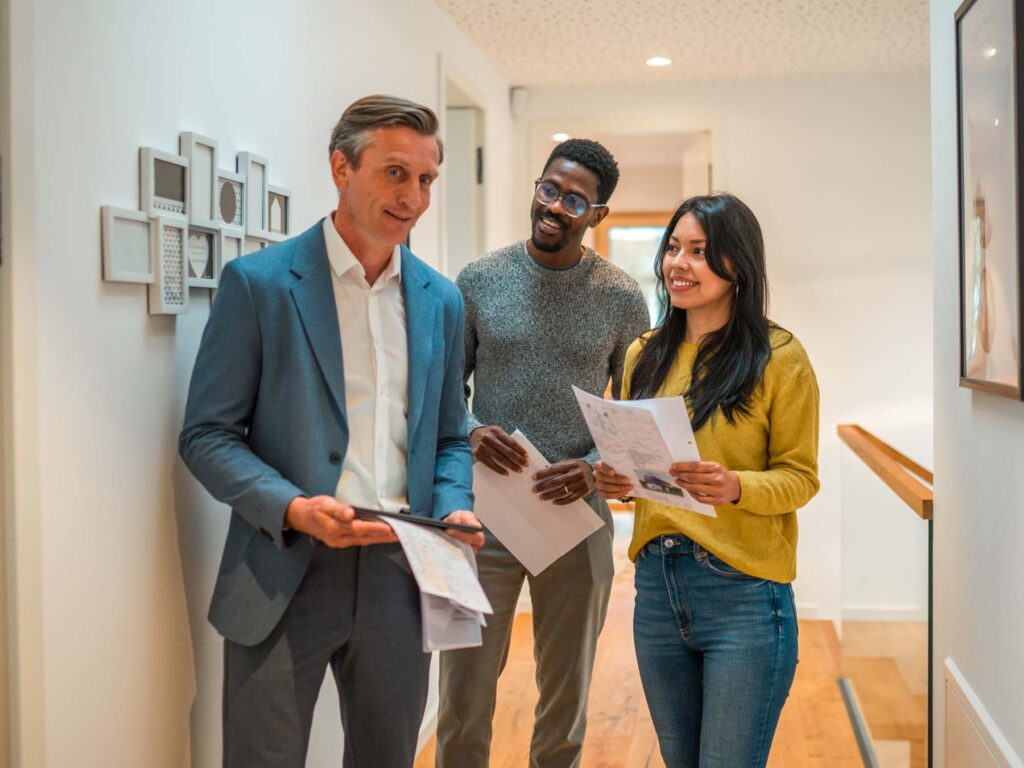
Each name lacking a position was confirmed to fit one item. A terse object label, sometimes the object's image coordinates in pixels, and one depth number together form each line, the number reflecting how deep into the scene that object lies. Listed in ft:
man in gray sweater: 7.69
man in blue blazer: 5.20
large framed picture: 5.15
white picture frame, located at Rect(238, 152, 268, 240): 6.75
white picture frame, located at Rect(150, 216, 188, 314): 5.61
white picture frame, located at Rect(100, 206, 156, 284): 5.16
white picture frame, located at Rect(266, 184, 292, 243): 7.31
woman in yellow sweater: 5.74
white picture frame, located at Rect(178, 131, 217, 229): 5.94
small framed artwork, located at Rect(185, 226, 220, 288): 6.05
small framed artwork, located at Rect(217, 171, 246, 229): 6.43
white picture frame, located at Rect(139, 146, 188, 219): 5.52
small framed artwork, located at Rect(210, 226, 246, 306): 6.39
